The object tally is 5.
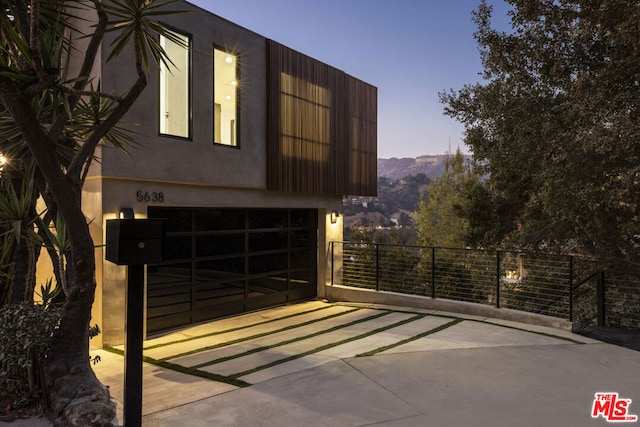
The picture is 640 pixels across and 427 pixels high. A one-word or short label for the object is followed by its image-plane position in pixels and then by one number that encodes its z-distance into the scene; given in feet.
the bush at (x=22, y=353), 12.36
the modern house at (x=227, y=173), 22.85
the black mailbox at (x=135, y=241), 10.27
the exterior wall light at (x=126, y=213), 22.09
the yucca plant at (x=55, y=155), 11.44
